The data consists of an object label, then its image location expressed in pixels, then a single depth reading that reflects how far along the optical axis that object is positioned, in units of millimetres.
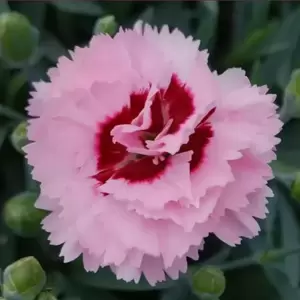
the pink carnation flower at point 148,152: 147
